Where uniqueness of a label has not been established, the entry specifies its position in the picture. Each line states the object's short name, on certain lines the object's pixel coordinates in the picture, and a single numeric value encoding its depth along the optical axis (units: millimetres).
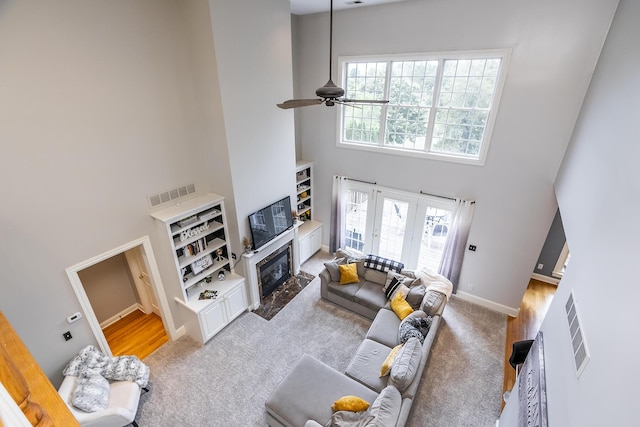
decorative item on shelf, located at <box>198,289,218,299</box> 5332
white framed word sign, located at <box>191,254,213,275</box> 5281
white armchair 3691
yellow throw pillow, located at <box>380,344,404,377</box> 4180
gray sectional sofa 3598
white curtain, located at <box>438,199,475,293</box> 5801
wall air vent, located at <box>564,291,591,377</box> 2036
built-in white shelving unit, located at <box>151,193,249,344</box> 4867
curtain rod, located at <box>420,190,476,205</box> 5720
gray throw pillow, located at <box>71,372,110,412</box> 3721
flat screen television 5719
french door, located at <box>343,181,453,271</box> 6328
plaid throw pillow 6098
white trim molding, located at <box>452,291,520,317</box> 6047
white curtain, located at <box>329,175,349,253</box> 7168
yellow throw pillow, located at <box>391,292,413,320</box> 5266
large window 5176
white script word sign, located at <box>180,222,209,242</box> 4980
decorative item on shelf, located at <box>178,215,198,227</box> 4895
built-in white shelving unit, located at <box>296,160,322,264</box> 7387
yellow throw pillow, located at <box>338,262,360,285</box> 6133
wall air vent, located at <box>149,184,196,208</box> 4730
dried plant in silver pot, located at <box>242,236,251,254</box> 5575
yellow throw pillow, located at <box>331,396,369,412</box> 3660
